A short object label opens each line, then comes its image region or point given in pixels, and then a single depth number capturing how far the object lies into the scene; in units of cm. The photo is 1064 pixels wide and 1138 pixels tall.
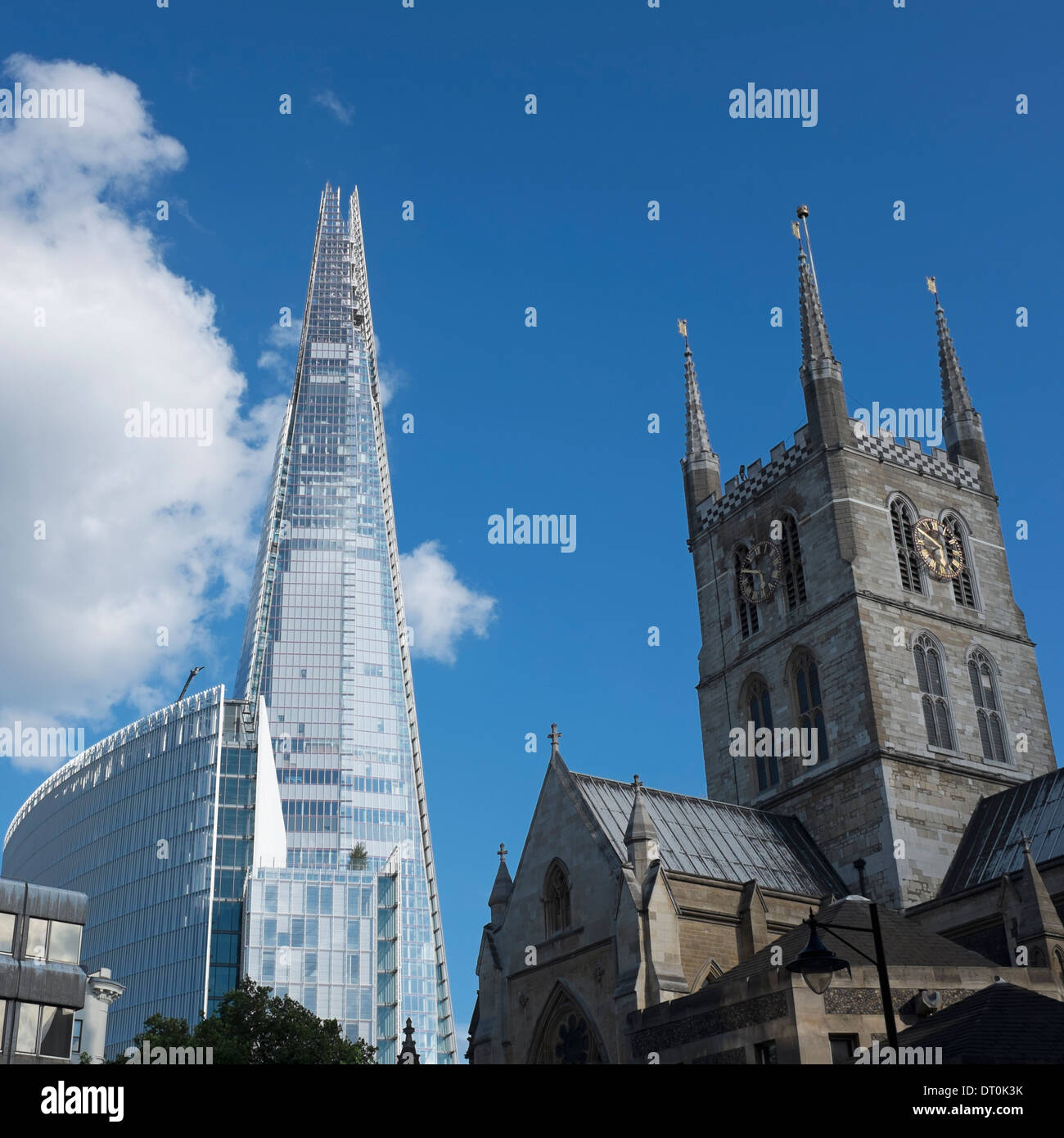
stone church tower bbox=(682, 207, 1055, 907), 4434
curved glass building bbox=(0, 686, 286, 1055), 12769
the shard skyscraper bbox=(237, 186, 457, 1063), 16150
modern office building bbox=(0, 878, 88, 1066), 4766
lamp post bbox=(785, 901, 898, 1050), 1997
